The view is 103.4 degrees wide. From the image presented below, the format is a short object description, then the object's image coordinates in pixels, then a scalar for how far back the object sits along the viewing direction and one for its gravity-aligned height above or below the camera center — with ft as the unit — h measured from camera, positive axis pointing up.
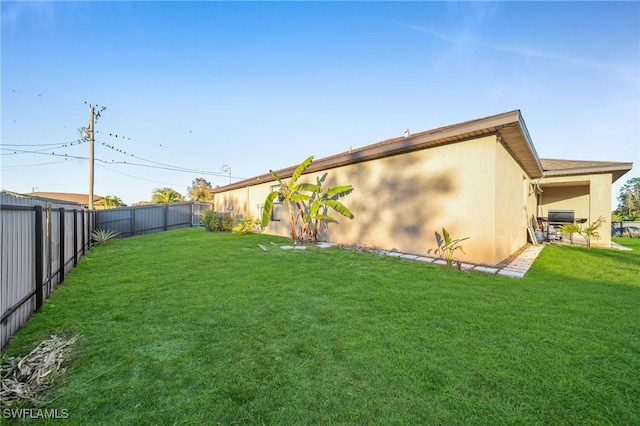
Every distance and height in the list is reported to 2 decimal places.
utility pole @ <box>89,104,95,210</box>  45.73 +10.54
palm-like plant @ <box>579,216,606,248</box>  29.39 -2.24
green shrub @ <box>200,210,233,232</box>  43.91 -2.18
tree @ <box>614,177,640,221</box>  104.01 +7.05
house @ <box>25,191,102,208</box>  107.04 +5.53
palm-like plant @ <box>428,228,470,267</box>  19.49 -2.89
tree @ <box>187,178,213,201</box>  123.81 +11.00
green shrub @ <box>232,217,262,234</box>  40.55 -2.62
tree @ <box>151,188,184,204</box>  79.62 +4.00
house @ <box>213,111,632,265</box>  19.03 +2.47
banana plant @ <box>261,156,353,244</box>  27.63 +0.69
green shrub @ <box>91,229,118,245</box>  33.68 -3.80
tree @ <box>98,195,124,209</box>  64.42 +2.20
